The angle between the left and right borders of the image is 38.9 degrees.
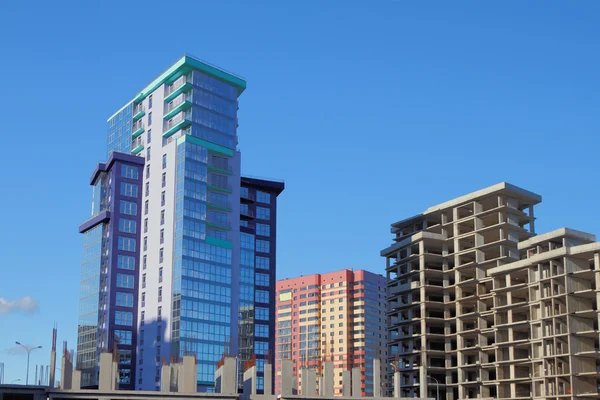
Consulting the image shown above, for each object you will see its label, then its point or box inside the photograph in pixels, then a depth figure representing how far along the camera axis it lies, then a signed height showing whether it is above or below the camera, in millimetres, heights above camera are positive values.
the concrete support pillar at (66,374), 101519 -431
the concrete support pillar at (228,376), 97869 -530
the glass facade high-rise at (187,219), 159250 +29304
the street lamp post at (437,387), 151000 -2555
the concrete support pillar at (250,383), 107125 -1453
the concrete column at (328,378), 108000 -765
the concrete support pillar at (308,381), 102562 -1109
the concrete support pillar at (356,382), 106000 -1249
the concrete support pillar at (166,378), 101938 -830
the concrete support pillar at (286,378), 99062 -790
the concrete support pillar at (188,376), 97700 -550
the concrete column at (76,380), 98975 -1099
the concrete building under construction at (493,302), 131875 +12193
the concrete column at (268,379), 98812 -873
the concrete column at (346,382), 107912 -1274
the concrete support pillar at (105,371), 95438 -42
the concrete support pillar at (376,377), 108469 -619
